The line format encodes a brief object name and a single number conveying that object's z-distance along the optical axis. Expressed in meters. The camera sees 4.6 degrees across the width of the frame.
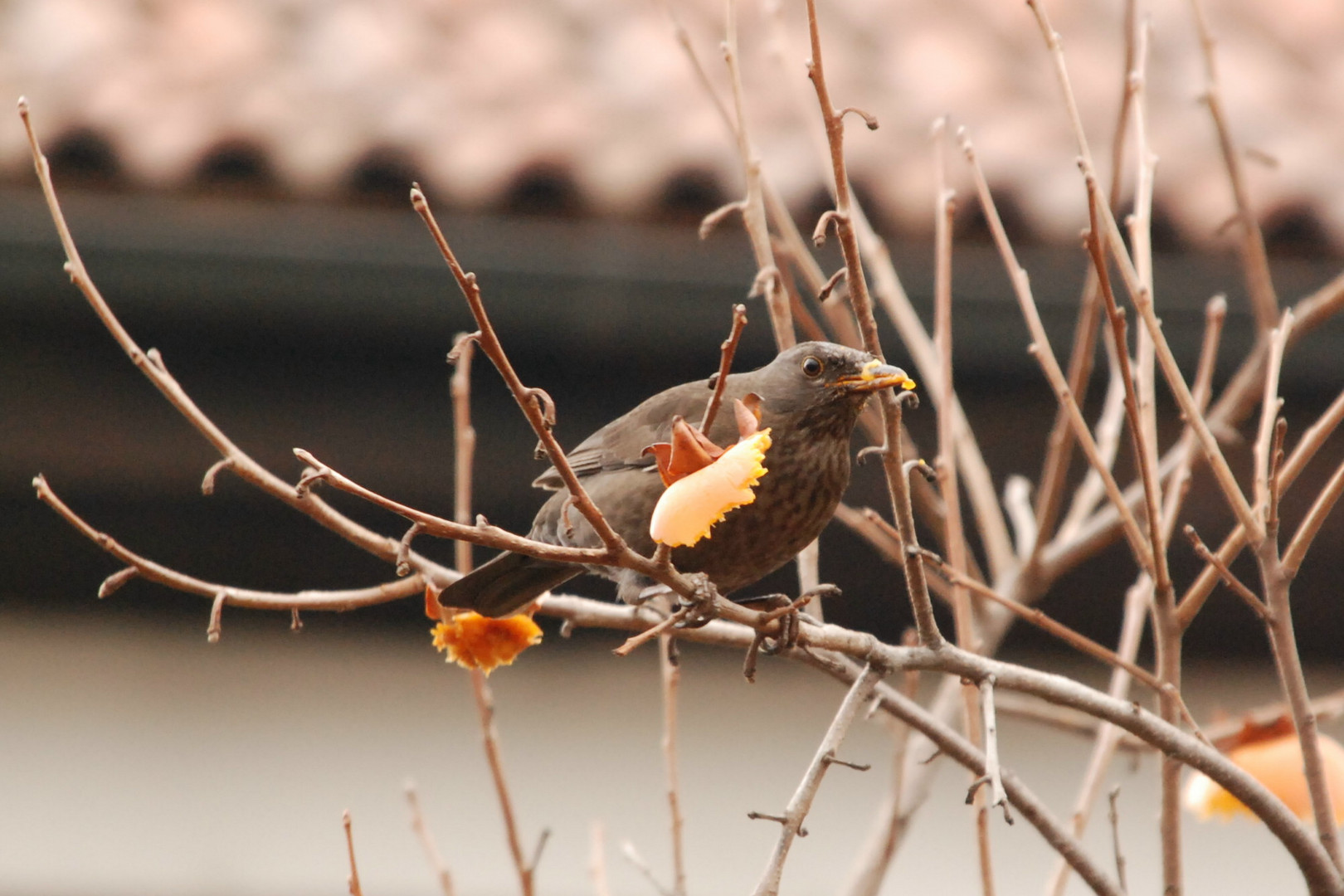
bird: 8.58
